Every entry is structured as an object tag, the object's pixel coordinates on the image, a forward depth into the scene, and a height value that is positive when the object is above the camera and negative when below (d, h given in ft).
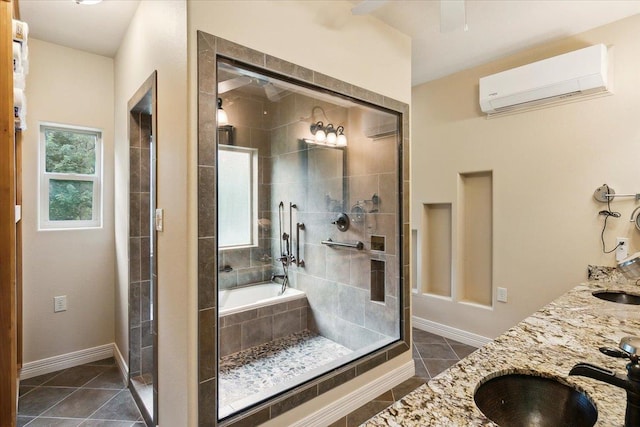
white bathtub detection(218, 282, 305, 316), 8.53 -2.68
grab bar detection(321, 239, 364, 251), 9.70 -1.13
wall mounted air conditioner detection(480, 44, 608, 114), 7.83 +3.40
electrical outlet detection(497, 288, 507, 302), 9.87 -2.71
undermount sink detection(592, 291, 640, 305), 6.32 -1.80
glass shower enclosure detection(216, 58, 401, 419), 8.19 -0.83
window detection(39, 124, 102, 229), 8.84 +0.93
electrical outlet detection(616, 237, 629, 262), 7.77 -1.00
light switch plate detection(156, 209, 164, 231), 5.78 -0.19
